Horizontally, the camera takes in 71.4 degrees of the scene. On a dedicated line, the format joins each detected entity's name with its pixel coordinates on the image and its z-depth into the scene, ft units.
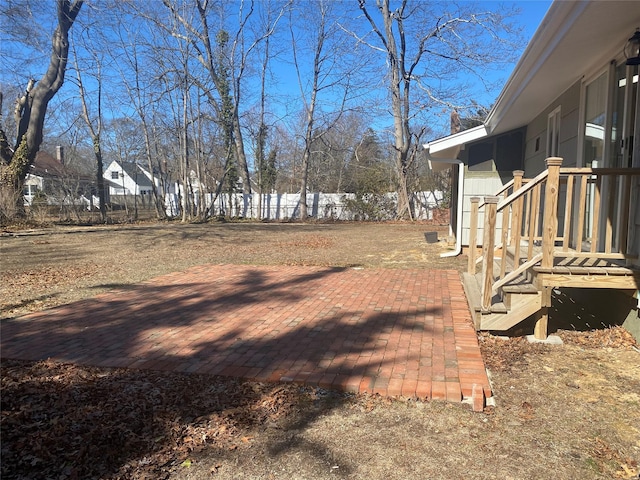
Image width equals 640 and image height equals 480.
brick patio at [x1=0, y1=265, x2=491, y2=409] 10.78
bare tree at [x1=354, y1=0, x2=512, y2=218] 75.05
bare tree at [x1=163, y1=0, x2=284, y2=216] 77.97
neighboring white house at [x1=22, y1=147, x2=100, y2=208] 68.64
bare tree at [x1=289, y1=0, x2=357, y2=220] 88.22
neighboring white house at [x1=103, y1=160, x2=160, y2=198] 190.60
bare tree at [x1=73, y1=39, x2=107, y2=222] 75.41
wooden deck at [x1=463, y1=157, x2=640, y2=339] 12.61
